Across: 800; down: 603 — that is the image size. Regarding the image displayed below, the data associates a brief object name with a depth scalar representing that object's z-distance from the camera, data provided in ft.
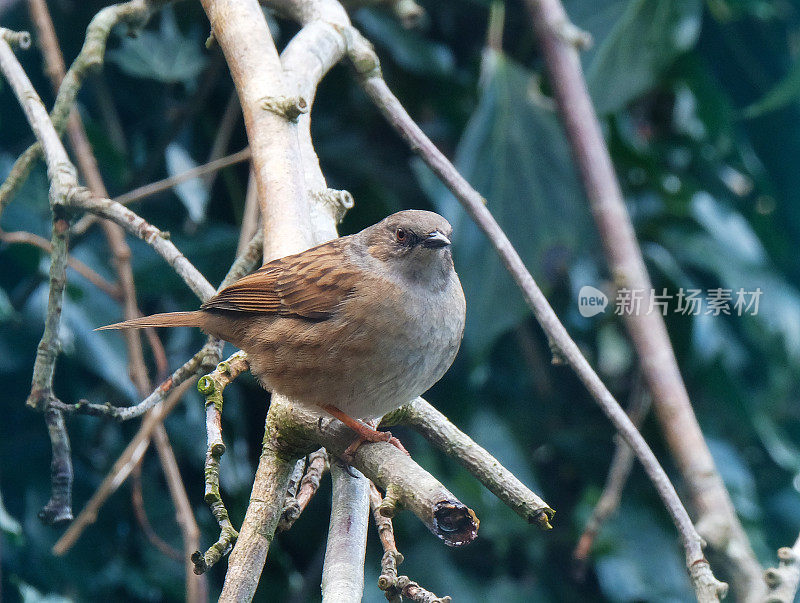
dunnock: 15.26
